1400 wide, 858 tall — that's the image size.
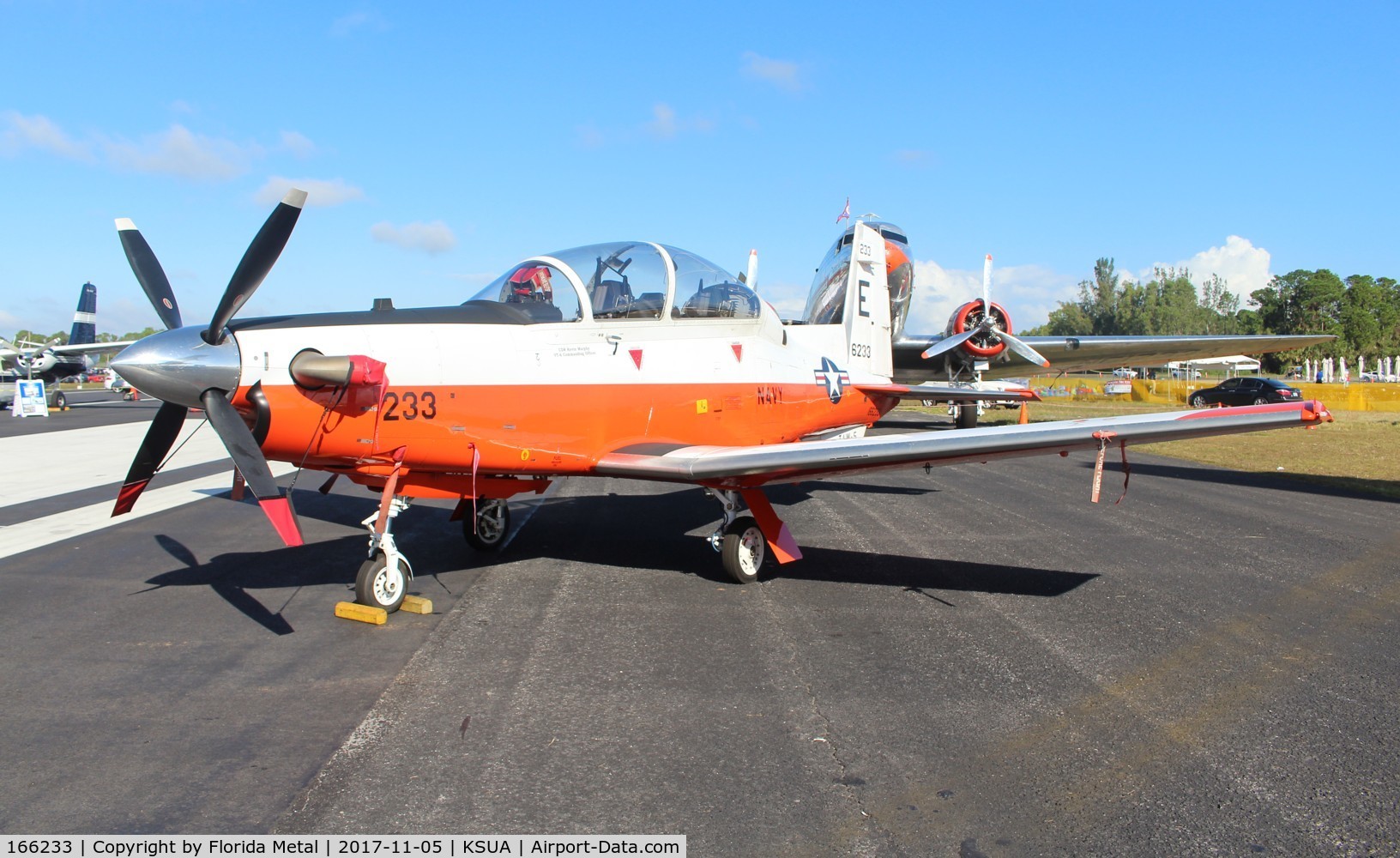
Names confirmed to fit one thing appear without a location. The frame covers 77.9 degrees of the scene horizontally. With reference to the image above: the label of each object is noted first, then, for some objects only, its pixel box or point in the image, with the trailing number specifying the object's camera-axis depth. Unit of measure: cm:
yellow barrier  4056
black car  3919
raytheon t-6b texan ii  580
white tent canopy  8579
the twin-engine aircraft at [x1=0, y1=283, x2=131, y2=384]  4109
